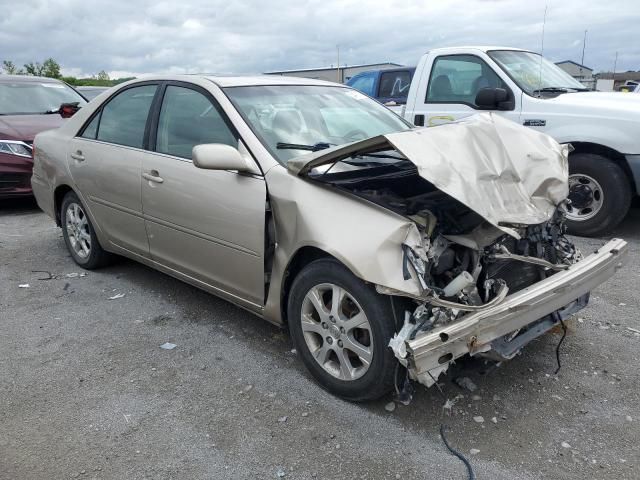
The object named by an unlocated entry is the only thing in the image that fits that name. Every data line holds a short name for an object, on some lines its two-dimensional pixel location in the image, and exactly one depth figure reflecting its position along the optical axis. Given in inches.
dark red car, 283.1
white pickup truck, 211.5
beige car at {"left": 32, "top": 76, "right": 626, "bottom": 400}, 97.3
